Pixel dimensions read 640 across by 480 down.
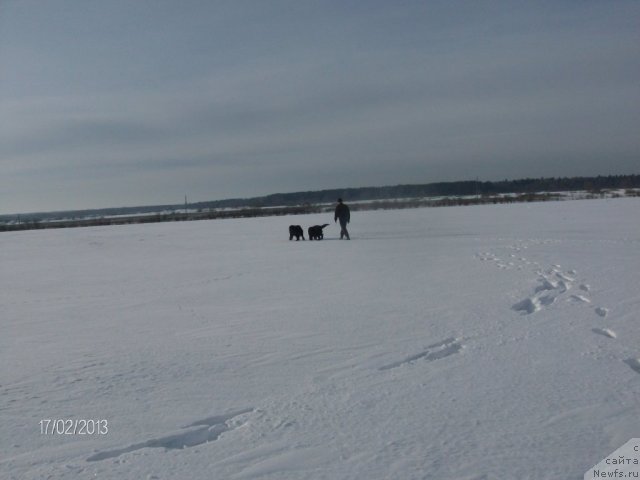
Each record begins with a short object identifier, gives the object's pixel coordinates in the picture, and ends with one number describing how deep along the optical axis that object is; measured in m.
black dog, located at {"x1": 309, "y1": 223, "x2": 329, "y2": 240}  21.78
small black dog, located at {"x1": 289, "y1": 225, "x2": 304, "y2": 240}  22.34
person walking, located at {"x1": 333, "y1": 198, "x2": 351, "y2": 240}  20.56
